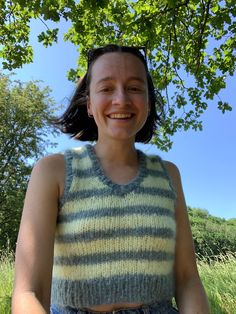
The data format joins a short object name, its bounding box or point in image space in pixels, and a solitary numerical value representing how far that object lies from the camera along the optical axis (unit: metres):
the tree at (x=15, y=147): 14.91
